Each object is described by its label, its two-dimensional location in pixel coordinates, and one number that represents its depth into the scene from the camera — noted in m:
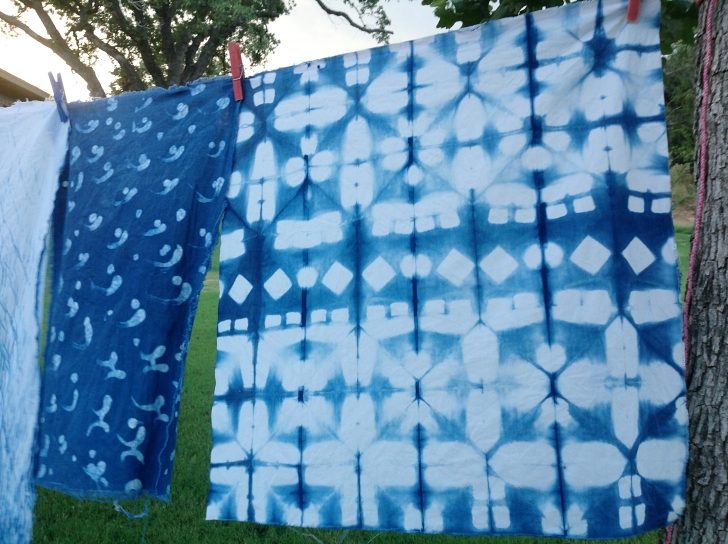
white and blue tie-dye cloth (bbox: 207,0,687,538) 1.14
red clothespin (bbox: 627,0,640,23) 1.18
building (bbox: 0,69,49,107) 7.20
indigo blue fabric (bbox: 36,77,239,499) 1.42
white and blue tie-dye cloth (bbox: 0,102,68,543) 1.53
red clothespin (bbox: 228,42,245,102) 1.49
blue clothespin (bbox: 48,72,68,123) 1.67
